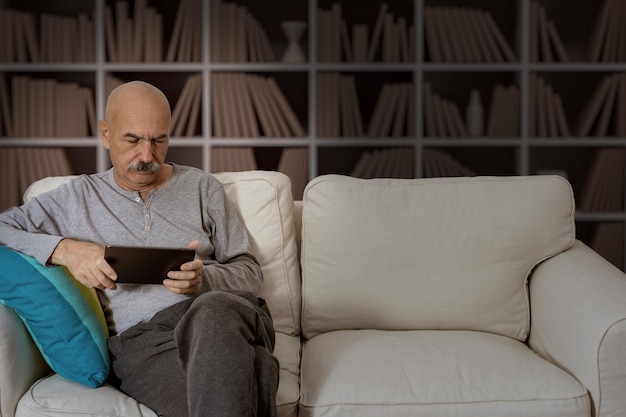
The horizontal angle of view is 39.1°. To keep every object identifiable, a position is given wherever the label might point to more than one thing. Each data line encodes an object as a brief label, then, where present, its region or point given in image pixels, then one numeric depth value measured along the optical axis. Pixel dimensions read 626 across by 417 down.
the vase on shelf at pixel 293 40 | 4.39
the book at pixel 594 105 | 4.33
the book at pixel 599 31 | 4.30
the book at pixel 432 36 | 4.31
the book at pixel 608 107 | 4.33
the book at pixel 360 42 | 4.32
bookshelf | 4.30
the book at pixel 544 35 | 4.31
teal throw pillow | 1.94
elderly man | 1.74
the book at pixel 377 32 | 4.32
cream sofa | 2.18
